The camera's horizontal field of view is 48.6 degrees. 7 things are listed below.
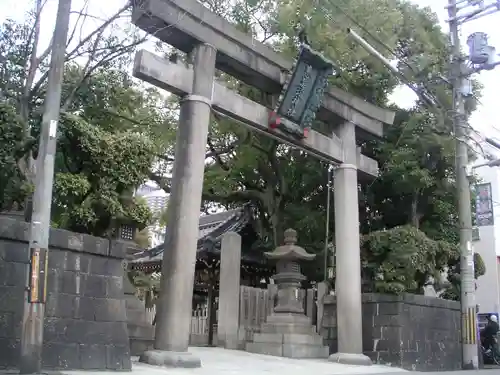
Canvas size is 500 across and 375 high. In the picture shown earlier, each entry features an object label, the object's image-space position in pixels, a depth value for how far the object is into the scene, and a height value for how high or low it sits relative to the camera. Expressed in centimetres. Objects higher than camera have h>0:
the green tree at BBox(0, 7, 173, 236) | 798 +208
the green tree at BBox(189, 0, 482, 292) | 1396 +403
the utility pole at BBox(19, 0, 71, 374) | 613 +86
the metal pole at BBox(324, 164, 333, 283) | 1425 +282
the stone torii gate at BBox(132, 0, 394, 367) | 929 +340
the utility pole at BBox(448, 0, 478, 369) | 1280 +149
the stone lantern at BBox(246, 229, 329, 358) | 1262 -66
